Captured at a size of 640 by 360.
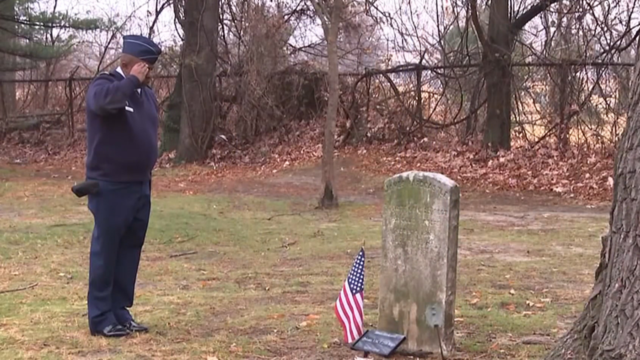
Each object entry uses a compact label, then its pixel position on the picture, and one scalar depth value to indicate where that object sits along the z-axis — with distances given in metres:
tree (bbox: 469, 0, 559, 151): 17.61
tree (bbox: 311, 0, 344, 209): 12.54
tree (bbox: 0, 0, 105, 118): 24.03
